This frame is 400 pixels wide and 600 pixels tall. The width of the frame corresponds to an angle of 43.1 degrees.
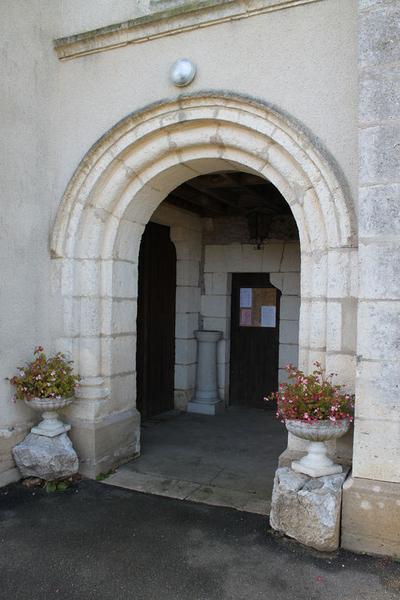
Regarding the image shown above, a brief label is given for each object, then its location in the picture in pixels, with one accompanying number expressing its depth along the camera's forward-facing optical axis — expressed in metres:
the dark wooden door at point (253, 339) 6.15
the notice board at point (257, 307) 6.18
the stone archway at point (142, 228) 2.99
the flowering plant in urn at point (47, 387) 3.50
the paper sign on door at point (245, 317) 6.29
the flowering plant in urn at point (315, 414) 2.74
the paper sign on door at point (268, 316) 6.16
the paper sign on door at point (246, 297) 6.28
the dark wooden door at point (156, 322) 5.50
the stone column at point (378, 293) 2.58
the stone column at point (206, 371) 6.05
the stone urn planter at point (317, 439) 2.74
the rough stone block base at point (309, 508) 2.68
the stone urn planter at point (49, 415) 3.51
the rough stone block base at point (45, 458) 3.49
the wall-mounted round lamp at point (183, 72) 3.40
